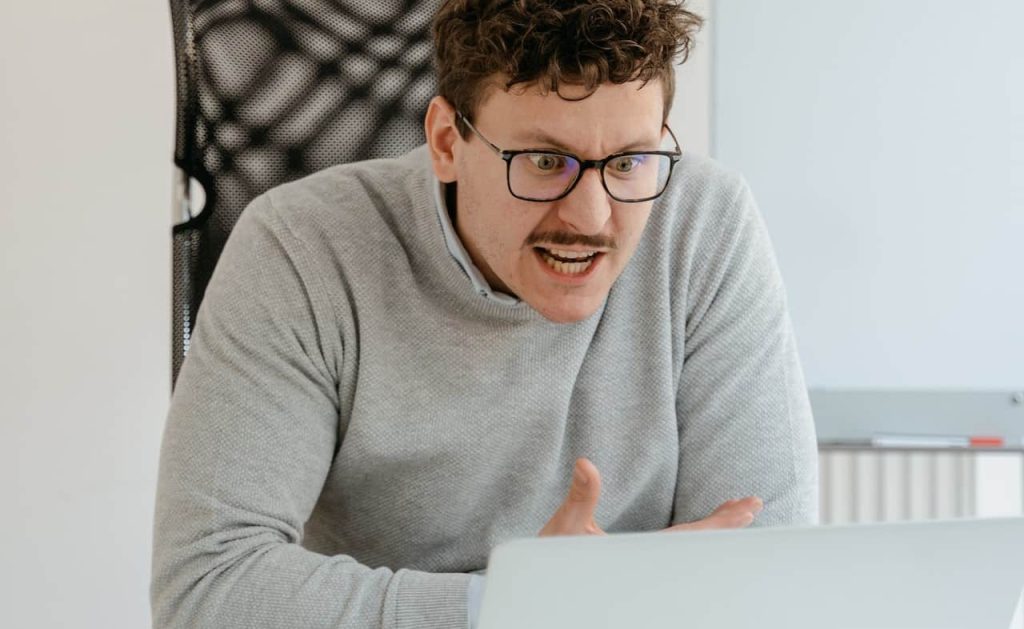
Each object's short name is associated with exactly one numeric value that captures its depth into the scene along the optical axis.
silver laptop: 1.22
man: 1.62
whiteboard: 2.48
